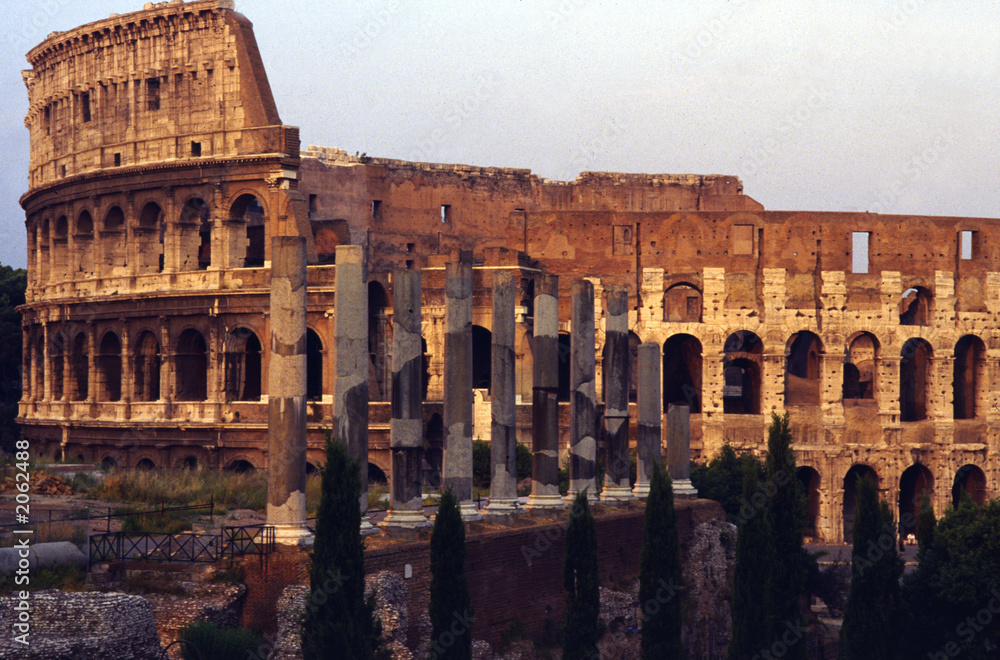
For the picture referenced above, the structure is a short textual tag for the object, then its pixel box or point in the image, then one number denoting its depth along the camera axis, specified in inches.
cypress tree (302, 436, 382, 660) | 601.3
